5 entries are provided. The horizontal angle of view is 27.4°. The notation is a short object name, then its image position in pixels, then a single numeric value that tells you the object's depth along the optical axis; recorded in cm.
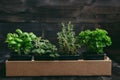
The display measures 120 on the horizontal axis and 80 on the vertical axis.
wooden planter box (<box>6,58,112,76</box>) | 149
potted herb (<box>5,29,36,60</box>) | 153
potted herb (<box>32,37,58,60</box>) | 153
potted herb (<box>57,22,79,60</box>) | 158
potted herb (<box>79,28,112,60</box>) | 156
